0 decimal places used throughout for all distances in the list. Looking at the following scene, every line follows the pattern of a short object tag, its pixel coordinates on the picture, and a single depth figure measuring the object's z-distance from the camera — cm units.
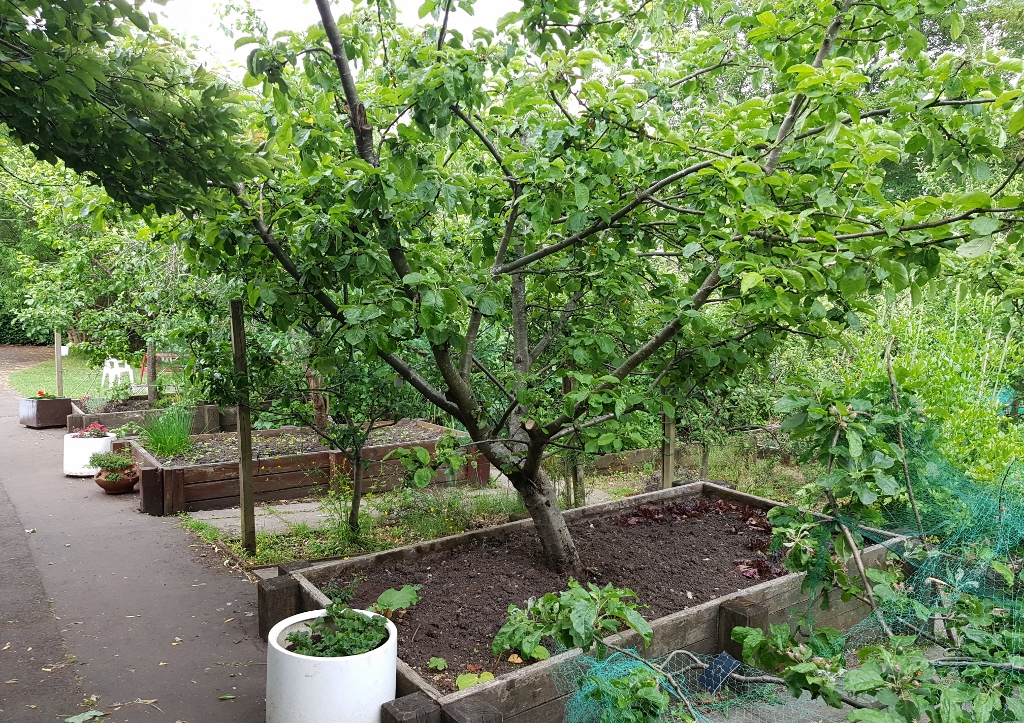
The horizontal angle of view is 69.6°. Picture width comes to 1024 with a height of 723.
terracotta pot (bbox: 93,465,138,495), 760
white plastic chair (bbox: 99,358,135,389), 1378
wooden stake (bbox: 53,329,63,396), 1251
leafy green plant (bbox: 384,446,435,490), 351
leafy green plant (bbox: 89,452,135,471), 768
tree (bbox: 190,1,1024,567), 288
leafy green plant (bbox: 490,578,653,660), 256
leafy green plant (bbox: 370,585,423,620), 376
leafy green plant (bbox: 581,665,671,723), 232
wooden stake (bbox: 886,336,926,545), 248
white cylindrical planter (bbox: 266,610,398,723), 297
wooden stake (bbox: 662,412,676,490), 688
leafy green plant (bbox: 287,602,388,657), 308
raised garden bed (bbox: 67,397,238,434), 1016
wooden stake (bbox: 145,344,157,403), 1084
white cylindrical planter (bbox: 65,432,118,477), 845
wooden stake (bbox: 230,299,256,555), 549
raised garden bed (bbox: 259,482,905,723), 322
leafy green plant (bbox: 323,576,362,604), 347
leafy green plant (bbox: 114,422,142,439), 907
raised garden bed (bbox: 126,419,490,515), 698
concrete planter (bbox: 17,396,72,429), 1181
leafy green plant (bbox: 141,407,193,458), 798
